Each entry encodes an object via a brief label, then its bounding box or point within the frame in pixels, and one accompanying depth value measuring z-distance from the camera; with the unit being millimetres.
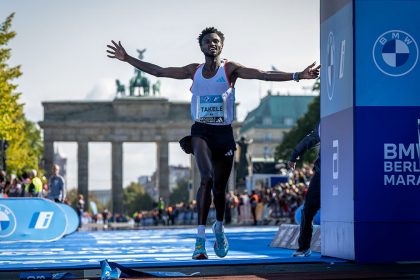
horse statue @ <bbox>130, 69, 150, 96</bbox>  105312
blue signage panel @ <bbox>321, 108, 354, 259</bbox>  8969
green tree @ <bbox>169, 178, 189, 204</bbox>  188788
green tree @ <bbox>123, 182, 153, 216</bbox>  190750
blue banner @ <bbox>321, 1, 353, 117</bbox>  8969
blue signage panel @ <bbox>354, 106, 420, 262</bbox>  8758
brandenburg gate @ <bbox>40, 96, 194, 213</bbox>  102562
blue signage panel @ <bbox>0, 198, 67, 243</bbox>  21094
